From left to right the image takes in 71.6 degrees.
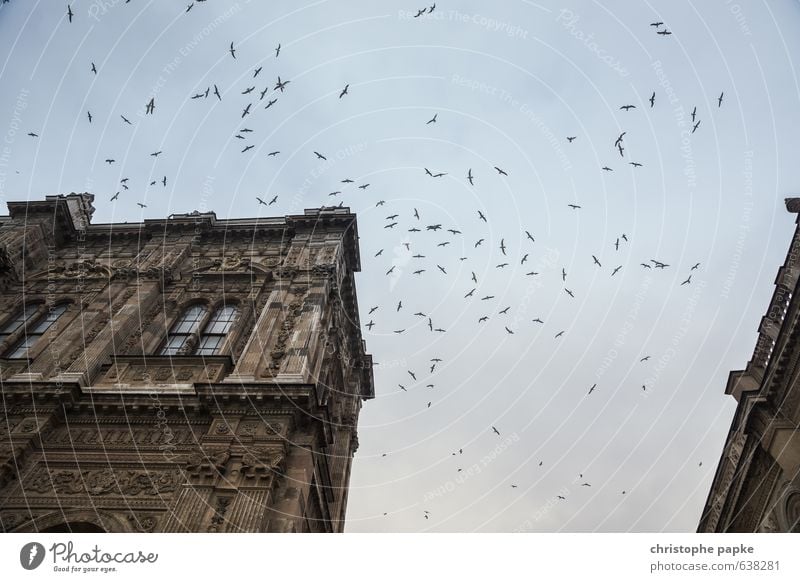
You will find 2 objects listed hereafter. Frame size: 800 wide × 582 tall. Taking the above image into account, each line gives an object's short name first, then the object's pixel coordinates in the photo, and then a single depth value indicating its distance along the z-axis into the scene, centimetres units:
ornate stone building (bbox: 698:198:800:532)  1727
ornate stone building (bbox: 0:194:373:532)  1417
